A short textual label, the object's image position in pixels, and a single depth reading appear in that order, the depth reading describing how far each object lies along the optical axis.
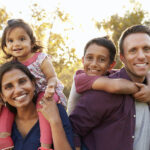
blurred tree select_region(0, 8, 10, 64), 8.27
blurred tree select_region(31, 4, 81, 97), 8.14
